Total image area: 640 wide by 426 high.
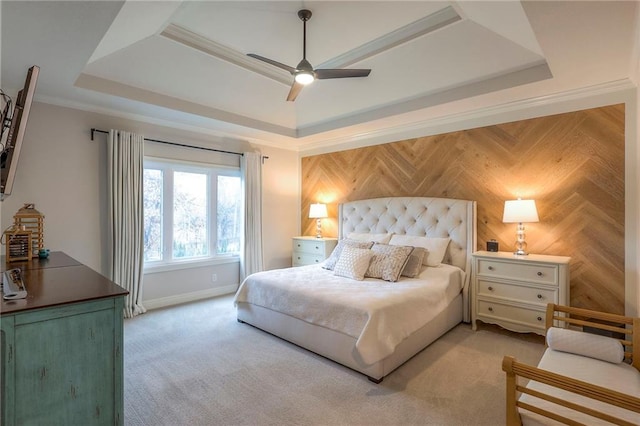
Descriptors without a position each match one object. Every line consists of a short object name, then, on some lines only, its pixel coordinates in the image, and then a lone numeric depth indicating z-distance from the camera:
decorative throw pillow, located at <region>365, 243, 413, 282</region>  3.39
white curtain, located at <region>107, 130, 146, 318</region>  3.83
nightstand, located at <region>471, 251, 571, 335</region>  2.98
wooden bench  1.33
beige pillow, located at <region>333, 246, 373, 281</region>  3.49
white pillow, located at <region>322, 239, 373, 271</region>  3.98
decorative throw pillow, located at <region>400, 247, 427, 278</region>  3.50
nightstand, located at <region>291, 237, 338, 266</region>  5.03
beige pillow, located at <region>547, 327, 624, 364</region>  1.90
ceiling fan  2.64
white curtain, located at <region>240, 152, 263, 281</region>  5.09
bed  2.52
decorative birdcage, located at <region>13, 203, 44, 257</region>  2.52
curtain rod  3.79
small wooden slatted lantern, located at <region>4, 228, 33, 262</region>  2.38
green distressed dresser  1.33
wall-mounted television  1.73
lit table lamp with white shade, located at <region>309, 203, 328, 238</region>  5.21
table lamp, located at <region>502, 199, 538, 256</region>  3.21
